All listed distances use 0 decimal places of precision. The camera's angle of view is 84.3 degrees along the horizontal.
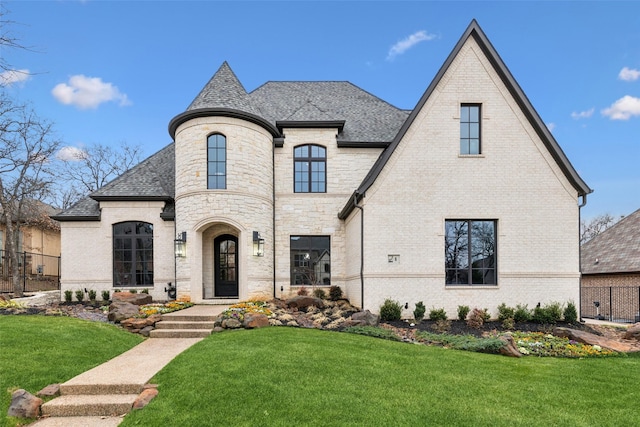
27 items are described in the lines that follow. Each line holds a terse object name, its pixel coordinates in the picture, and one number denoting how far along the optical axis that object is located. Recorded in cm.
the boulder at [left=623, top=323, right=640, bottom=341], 1014
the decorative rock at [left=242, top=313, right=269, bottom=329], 992
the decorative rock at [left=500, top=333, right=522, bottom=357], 827
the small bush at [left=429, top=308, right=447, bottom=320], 1179
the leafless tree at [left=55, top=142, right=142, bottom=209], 3180
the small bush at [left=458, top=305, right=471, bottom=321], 1186
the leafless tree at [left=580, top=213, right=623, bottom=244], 4400
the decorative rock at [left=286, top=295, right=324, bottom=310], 1274
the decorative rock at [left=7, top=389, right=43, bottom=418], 510
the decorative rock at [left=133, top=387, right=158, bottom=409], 530
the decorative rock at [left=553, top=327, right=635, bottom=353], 895
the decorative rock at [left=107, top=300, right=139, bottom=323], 1091
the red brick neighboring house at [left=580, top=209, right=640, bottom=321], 1700
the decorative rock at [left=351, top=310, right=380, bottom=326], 1068
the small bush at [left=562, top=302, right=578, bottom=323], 1184
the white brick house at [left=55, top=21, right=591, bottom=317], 1230
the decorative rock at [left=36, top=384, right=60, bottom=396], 567
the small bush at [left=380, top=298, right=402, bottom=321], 1164
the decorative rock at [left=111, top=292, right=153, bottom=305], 1326
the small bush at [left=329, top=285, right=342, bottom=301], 1489
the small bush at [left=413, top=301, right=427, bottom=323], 1185
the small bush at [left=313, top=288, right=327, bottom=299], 1488
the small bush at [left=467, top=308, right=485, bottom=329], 1126
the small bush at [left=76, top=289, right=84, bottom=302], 1534
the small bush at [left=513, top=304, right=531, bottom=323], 1180
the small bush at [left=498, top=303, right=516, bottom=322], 1180
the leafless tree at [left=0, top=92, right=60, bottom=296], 1553
